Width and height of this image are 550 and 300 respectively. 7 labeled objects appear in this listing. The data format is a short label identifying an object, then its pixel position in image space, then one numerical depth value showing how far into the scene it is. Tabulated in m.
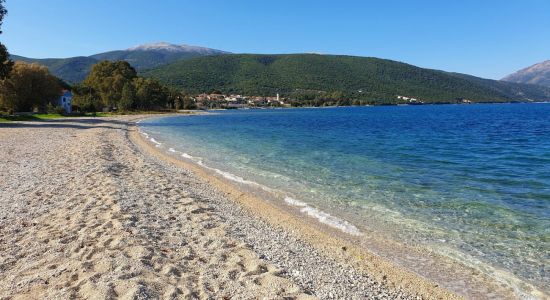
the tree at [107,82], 94.31
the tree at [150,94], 103.06
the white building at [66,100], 76.75
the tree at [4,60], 39.37
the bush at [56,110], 65.62
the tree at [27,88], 56.62
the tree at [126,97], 91.25
